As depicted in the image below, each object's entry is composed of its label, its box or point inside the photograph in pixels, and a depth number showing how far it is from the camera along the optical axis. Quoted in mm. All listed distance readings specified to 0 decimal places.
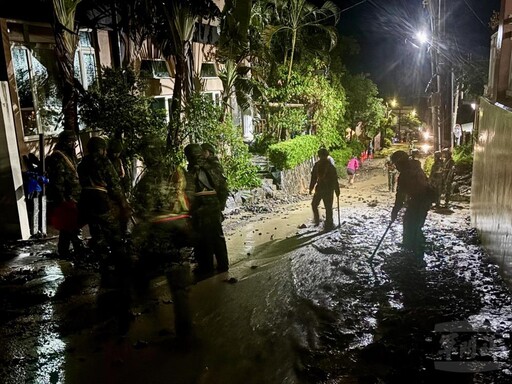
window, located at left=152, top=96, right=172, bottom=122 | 14635
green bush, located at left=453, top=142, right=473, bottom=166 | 17578
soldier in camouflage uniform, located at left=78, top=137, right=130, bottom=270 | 6676
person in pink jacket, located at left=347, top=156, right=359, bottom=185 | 20734
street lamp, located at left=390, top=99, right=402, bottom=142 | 35416
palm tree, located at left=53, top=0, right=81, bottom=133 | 9328
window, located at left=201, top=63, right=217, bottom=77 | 17266
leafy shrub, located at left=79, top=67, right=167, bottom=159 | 9719
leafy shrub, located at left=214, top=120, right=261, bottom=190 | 12875
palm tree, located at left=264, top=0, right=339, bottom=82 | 18250
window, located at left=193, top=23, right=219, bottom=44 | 15664
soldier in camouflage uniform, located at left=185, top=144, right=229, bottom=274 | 6715
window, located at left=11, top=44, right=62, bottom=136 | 9688
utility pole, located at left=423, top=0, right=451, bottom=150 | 13555
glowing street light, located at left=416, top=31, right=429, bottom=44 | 15077
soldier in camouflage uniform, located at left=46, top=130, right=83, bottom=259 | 7638
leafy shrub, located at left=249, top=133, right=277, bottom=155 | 18425
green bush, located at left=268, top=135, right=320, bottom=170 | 16125
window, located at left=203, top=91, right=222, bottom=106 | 17669
